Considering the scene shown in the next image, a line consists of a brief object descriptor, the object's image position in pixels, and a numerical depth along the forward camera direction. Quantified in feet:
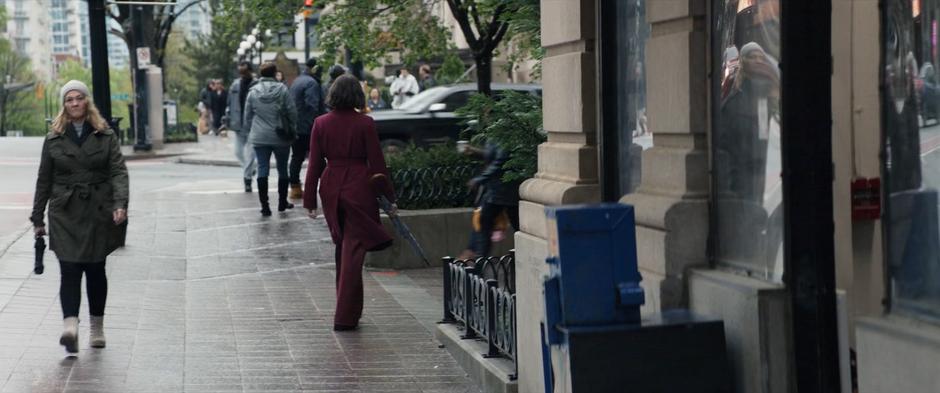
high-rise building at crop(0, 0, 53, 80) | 640.99
